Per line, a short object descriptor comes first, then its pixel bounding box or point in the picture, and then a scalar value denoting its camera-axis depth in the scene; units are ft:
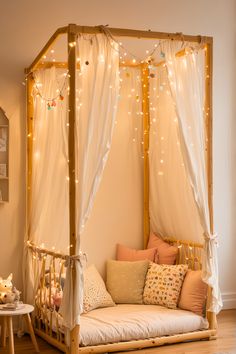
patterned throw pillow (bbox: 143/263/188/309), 16.96
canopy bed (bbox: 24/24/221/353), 14.51
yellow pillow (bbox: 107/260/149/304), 17.65
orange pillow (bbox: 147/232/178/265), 18.10
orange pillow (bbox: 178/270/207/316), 16.55
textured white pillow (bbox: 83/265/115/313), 16.92
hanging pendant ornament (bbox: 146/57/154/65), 18.47
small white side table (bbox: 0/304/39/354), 14.80
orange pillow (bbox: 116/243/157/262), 18.39
